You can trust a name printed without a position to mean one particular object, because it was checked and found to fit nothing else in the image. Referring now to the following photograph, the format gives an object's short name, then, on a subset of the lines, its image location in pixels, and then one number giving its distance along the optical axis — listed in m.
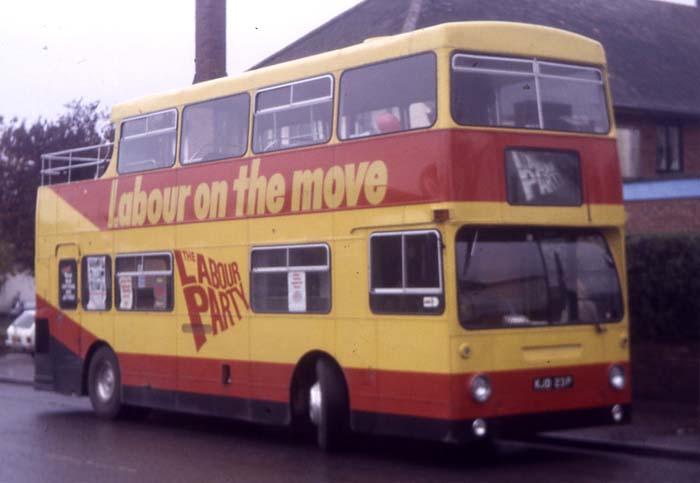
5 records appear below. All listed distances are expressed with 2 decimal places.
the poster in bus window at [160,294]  17.23
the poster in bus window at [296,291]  14.55
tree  43.88
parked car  34.53
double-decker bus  12.58
